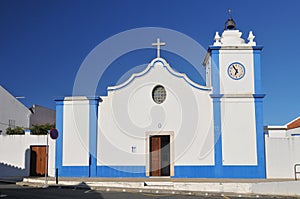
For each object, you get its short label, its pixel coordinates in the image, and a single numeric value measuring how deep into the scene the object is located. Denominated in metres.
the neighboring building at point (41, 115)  27.55
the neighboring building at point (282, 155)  14.04
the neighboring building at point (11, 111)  22.68
